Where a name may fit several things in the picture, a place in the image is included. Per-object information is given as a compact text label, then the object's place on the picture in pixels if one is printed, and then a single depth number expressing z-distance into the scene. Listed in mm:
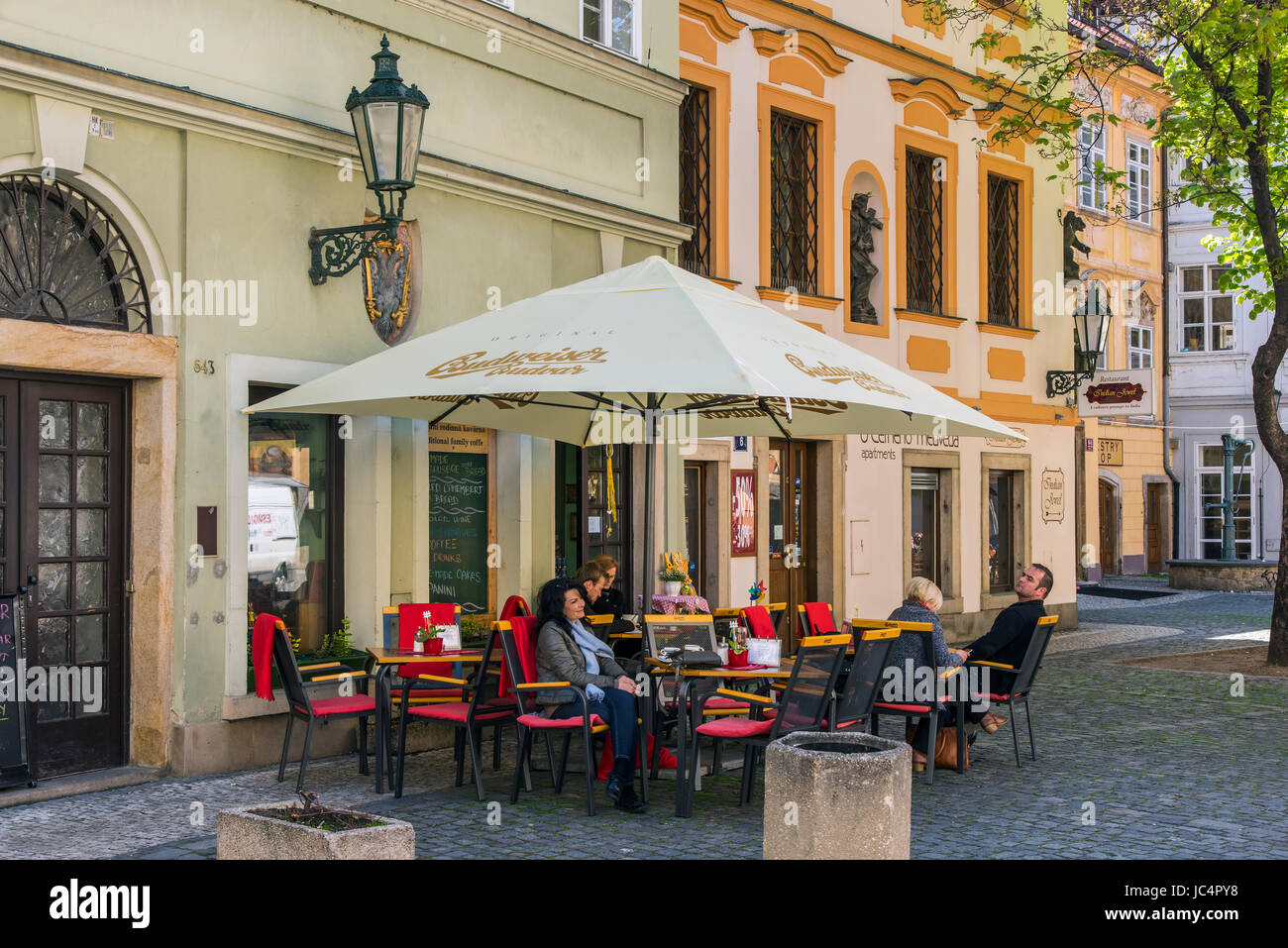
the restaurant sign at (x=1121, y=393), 20094
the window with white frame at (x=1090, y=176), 28172
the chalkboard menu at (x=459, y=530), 11125
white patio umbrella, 7422
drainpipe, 32938
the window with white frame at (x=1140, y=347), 31844
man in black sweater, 9641
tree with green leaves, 14484
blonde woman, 9234
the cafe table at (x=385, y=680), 8539
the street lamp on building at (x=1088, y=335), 19438
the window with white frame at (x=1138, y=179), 31531
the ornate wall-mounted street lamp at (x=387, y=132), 9430
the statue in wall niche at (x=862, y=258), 16875
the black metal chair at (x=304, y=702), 8211
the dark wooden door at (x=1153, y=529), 33500
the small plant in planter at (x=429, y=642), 8883
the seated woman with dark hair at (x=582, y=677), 8094
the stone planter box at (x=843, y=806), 5715
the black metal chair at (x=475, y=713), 8258
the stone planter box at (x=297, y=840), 4816
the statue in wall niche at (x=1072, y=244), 20375
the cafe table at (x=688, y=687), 7883
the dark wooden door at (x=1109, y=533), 31781
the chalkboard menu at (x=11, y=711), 7898
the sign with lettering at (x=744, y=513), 14922
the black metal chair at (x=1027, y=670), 9539
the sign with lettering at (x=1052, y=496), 20172
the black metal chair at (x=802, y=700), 7812
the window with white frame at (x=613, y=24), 12578
